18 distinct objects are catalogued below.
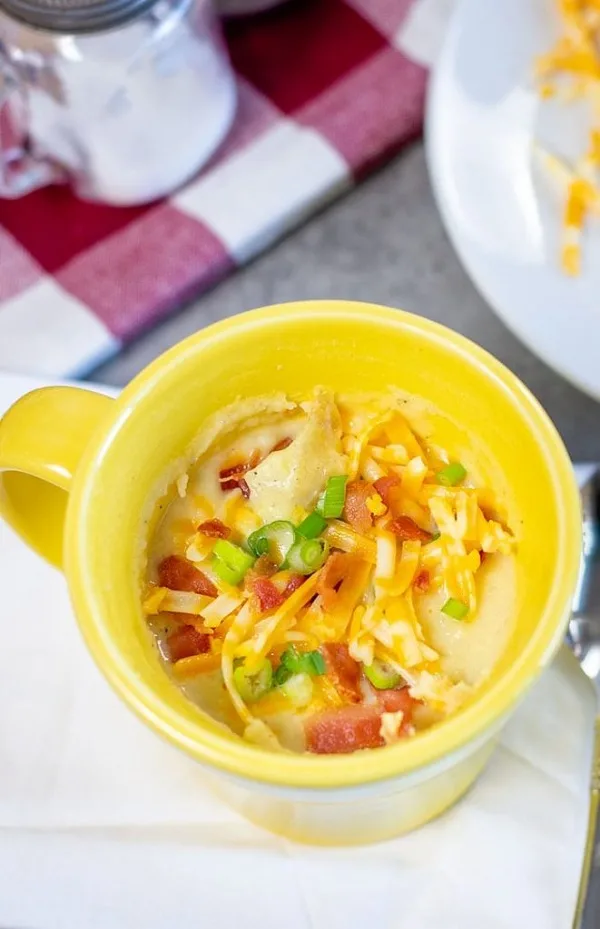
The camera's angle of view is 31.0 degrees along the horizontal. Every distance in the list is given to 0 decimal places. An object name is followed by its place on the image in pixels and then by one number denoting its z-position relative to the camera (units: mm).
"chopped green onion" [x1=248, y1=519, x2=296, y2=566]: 533
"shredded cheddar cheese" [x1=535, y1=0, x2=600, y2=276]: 833
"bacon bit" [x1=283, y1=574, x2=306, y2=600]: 520
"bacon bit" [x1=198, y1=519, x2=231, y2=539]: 547
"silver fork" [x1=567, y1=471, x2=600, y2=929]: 569
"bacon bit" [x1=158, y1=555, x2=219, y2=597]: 538
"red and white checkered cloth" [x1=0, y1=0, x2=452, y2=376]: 931
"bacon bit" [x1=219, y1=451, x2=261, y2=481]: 575
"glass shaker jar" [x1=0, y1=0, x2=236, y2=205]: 803
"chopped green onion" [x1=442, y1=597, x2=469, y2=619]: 510
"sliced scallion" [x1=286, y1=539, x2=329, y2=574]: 522
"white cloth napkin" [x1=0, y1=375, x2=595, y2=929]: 569
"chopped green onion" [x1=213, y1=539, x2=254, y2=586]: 525
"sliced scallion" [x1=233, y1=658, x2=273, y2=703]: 501
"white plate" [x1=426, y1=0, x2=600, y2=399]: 779
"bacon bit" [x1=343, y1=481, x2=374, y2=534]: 534
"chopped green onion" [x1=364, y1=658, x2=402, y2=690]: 499
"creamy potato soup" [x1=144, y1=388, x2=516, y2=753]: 499
